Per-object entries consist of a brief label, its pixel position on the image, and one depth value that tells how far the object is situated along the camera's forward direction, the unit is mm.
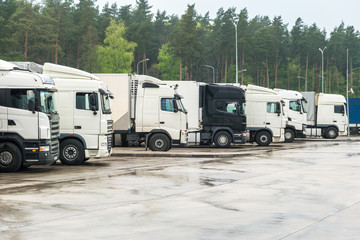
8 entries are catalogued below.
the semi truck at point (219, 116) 30656
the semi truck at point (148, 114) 25828
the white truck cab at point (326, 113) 41344
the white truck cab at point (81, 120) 20047
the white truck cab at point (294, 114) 37500
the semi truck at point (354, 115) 46062
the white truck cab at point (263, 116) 33375
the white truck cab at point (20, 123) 17188
